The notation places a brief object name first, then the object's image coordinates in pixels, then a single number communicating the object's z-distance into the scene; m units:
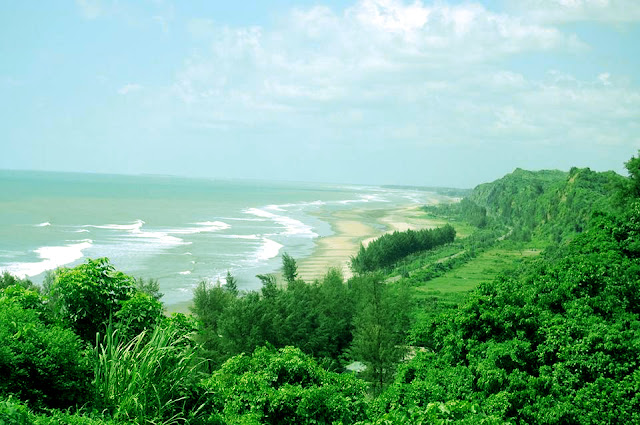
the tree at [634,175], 42.25
